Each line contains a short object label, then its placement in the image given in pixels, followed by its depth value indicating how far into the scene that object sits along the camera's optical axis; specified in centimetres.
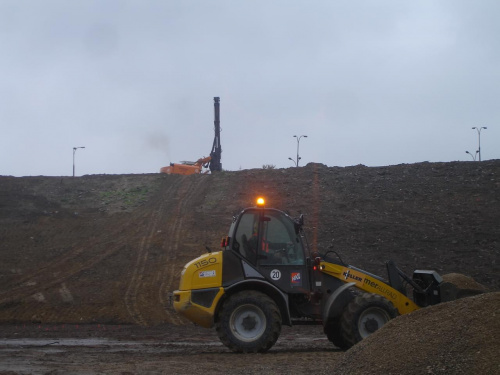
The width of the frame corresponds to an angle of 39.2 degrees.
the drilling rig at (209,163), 4500
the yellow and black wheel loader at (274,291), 1301
